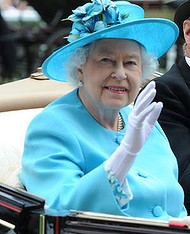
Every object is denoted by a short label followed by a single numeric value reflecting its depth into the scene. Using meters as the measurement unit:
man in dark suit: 5.59
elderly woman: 5.05
